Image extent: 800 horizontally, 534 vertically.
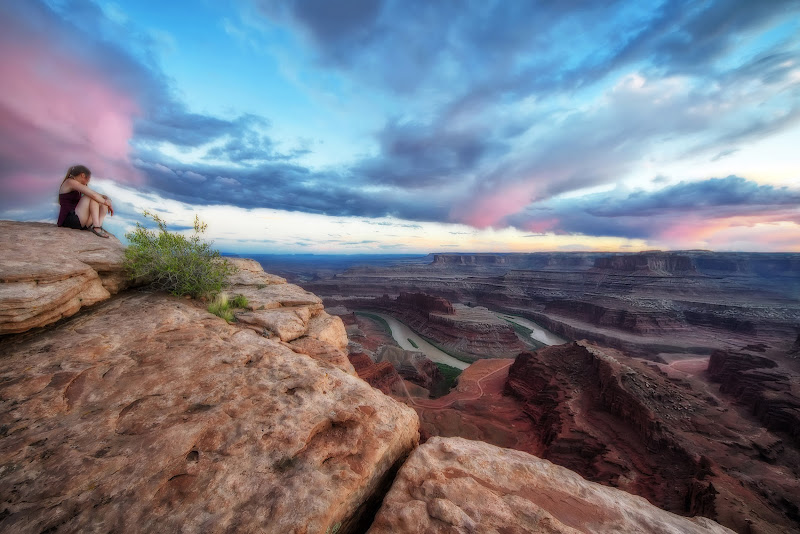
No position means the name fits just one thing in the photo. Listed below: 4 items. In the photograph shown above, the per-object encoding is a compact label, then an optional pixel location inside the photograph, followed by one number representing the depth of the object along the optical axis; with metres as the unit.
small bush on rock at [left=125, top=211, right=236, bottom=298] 5.72
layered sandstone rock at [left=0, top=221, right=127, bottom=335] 3.79
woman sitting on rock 5.77
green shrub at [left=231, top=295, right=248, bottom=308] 6.49
